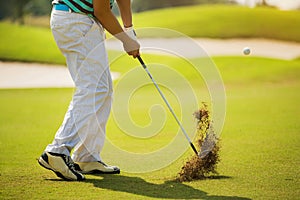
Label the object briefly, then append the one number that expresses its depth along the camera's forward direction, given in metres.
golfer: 8.63
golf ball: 14.83
